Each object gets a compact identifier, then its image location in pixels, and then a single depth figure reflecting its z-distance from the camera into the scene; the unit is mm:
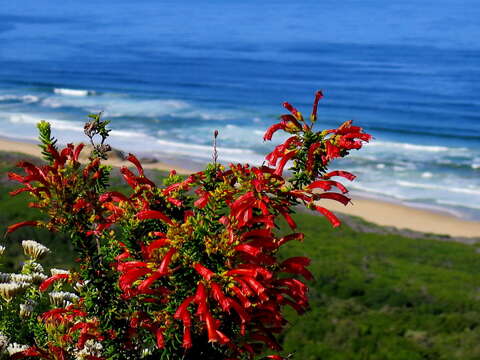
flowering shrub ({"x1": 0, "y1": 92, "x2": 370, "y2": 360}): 2623
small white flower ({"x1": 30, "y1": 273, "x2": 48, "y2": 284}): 4015
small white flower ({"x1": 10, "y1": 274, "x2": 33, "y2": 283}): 3908
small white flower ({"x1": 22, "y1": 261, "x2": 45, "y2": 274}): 4042
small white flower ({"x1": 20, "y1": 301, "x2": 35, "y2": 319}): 3624
